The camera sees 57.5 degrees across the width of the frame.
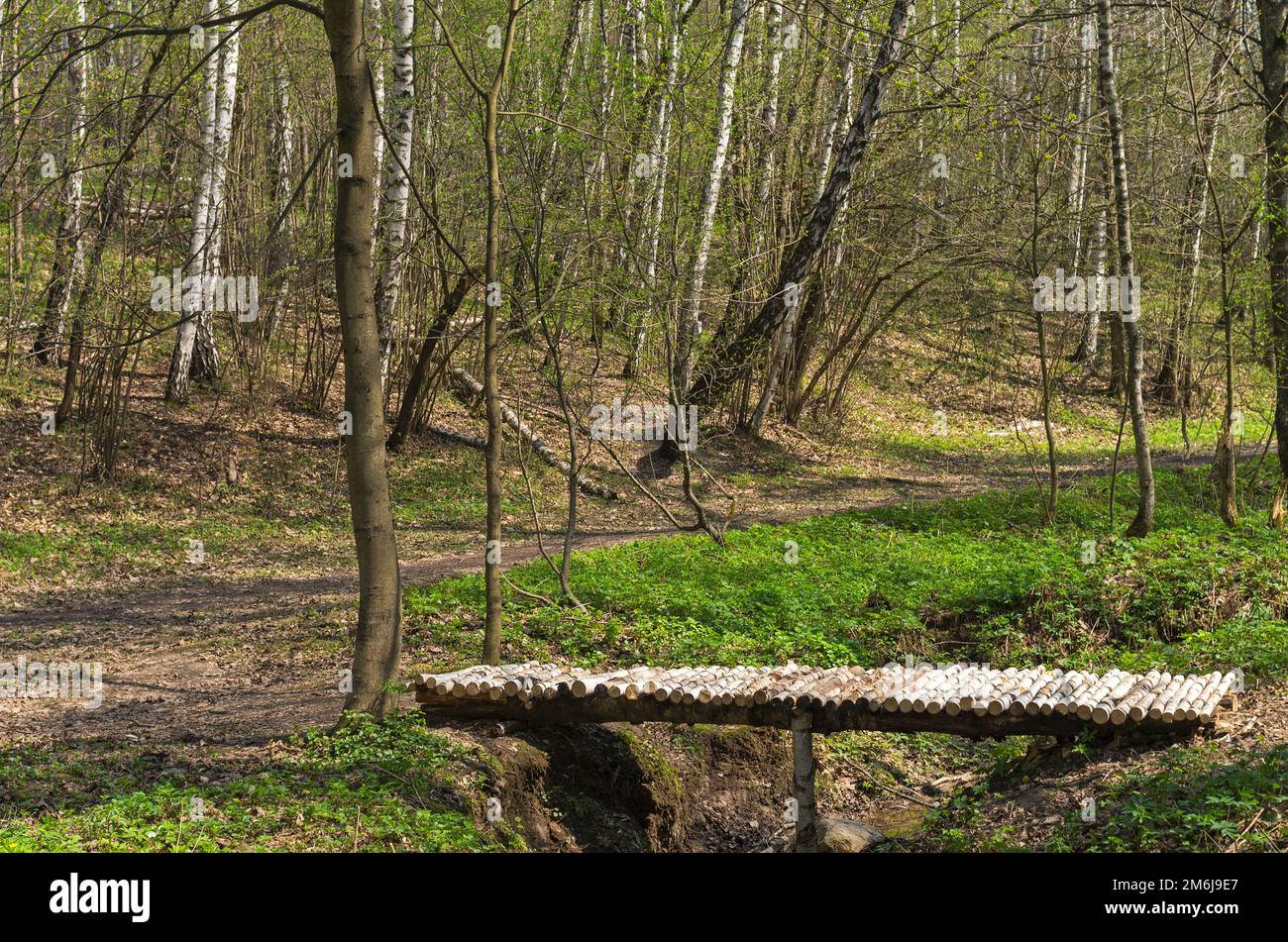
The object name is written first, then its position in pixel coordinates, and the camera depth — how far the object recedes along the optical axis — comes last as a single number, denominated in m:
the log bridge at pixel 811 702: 7.50
